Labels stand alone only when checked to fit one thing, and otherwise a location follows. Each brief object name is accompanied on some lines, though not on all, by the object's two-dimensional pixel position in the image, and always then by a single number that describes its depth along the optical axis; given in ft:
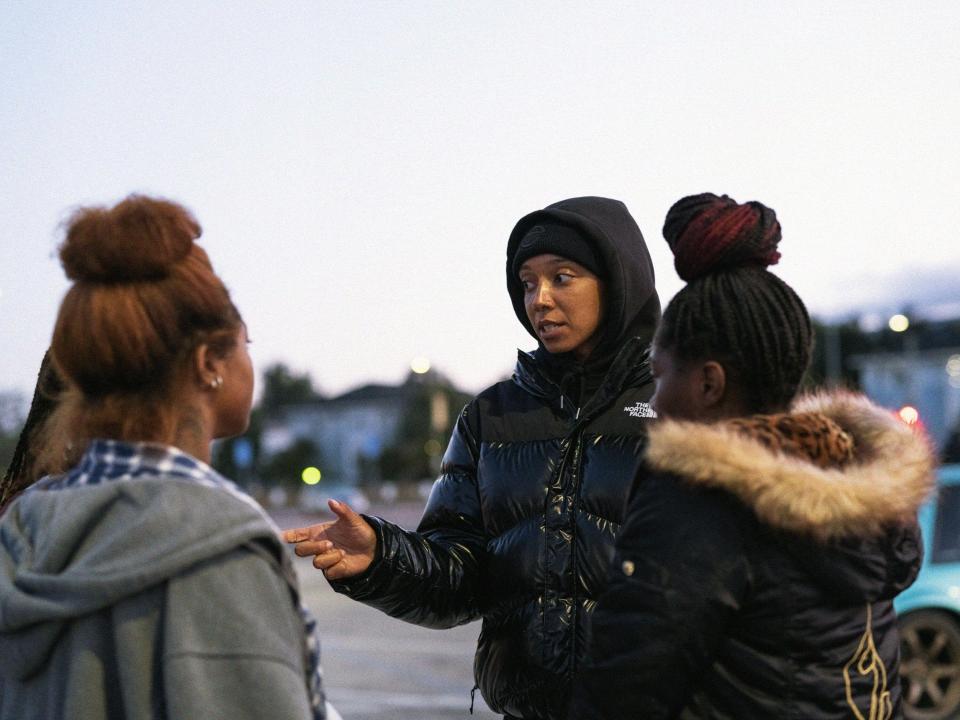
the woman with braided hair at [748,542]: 6.40
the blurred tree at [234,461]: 230.07
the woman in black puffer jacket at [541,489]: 9.26
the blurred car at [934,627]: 26.02
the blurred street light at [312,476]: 142.70
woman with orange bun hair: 5.62
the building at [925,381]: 238.89
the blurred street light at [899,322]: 94.18
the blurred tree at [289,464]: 253.03
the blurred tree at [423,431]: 244.22
